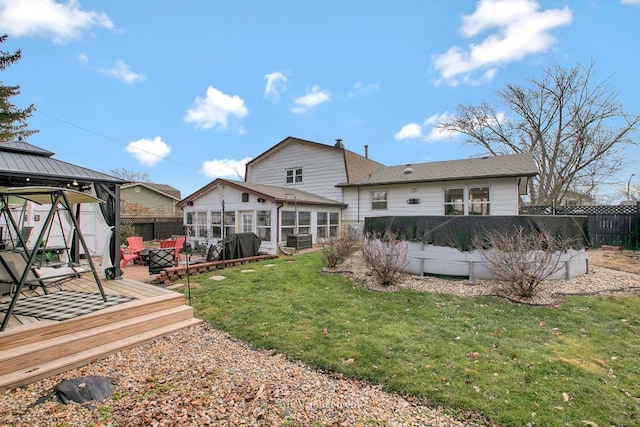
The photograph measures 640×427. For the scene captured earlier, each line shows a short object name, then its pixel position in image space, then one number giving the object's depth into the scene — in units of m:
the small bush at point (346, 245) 8.90
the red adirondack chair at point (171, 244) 11.69
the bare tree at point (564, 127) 18.03
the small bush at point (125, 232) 15.05
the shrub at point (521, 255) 5.50
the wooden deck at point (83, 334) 3.08
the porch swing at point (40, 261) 3.64
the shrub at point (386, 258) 6.55
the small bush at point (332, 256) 8.49
